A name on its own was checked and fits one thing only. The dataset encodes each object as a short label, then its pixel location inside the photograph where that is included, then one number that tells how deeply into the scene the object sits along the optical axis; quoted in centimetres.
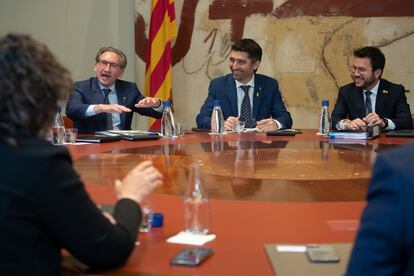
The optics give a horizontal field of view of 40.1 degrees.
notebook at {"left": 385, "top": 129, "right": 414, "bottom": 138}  399
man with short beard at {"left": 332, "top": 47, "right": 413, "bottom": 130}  472
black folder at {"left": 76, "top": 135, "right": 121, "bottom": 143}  363
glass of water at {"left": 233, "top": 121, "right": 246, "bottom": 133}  439
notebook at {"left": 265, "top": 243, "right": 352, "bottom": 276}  128
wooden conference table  143
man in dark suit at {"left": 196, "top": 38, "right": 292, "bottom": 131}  480
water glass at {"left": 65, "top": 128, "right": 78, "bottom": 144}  360
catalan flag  554
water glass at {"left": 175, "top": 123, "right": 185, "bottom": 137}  415
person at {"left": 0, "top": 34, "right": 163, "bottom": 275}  123
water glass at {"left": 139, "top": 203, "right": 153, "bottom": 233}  162
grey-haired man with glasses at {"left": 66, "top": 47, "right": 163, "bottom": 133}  431
